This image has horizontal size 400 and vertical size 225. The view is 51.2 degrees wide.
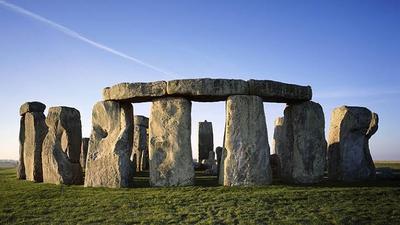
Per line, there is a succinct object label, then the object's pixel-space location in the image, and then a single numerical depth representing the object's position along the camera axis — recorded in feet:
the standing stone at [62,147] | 39.81
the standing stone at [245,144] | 35.73
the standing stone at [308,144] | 39.68
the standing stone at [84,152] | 59.47
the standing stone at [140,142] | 62.34
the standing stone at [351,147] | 42.68
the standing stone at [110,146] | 36.52
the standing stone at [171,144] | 36.11
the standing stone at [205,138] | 72.84
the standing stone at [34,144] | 44.34
